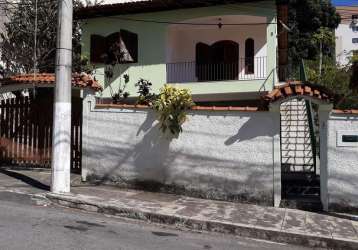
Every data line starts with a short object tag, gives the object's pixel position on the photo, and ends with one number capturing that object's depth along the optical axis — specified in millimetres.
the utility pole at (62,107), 10789
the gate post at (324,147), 10219
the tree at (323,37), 38709
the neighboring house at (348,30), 75500
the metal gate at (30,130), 13305
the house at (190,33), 20078
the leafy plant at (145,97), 12080
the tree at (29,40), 20250
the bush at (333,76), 25612
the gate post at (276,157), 10555
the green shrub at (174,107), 11266
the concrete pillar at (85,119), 12375
